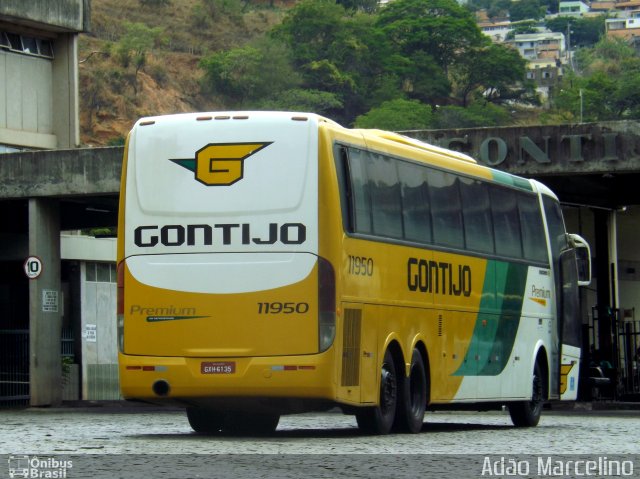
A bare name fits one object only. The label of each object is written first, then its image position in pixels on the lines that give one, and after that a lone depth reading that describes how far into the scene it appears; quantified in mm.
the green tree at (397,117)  159750
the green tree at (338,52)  172375
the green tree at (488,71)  176375
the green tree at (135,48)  158750
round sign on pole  29312
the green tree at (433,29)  174375
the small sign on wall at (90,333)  37469
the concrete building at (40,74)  42188
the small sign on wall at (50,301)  29688
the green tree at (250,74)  170500
